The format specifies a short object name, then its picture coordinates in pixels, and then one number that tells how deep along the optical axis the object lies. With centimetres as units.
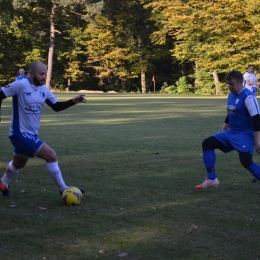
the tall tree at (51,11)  6002
